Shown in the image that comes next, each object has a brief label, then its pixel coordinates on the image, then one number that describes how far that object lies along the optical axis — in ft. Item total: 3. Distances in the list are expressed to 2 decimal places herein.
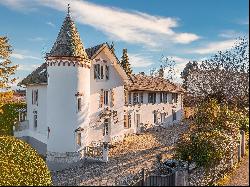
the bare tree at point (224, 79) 108.25
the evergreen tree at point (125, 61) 198.80
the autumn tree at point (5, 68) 124.57
